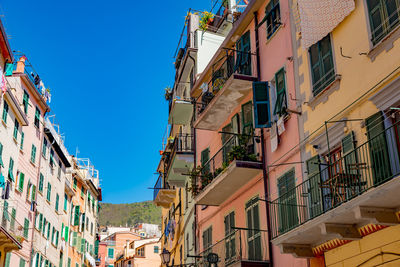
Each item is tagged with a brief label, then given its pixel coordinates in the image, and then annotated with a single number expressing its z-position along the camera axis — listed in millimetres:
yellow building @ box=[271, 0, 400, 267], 10375
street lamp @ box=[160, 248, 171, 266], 25884
